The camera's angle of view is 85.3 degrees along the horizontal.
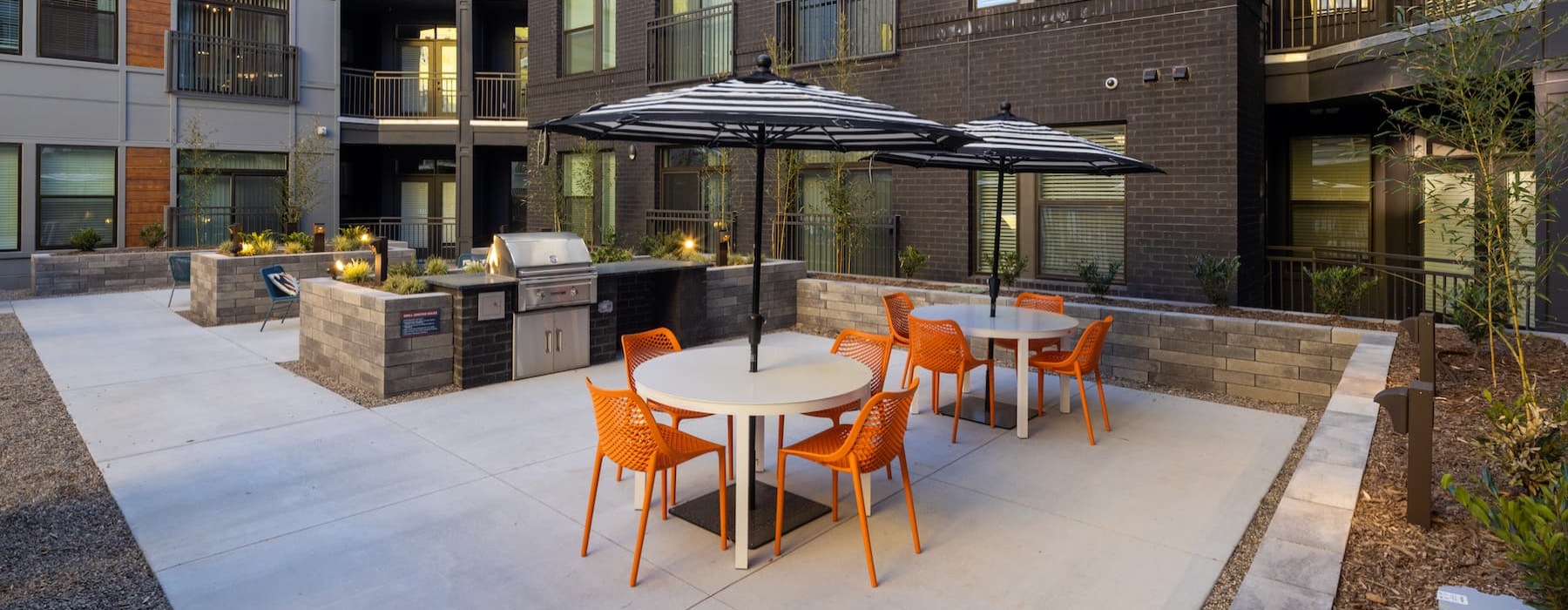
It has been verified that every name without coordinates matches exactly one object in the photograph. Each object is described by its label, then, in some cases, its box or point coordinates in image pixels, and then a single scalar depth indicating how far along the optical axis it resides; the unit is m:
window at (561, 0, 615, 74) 16.30
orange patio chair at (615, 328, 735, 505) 4.94
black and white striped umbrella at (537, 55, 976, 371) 4.04
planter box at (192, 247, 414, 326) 10.91
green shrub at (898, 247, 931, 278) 10.57
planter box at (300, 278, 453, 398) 7.08
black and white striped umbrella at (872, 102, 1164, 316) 6.14
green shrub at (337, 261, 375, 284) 8.35
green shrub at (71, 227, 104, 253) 13.85
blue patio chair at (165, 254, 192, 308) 12.19
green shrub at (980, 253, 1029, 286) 9.58
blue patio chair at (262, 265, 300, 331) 10.26
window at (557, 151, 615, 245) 16.42
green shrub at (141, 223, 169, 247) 14.81
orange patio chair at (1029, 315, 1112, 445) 5.84
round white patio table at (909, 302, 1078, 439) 5.95
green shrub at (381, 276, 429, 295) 7.46
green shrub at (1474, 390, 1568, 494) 3.16
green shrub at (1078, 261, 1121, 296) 8.70
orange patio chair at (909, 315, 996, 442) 5.91
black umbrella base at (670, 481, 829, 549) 4.24
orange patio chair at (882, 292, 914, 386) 7.52
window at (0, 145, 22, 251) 14.67
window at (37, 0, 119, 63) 14.84
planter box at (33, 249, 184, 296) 13.11
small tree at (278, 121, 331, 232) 16.70
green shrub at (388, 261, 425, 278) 8.02
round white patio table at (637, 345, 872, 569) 3.86
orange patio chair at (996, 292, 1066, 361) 7.31
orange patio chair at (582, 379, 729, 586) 3.70
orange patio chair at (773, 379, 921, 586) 3.72
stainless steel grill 7.78
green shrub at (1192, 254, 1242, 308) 7.77
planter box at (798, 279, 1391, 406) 6.79
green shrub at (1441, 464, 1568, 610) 2.17
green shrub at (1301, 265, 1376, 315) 7.29
